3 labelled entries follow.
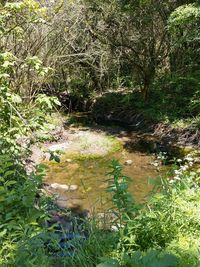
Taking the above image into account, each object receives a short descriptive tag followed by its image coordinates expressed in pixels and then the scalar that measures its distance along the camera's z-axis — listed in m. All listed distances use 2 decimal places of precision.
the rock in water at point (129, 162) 7.65
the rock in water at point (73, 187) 6.41
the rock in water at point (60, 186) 6.47
